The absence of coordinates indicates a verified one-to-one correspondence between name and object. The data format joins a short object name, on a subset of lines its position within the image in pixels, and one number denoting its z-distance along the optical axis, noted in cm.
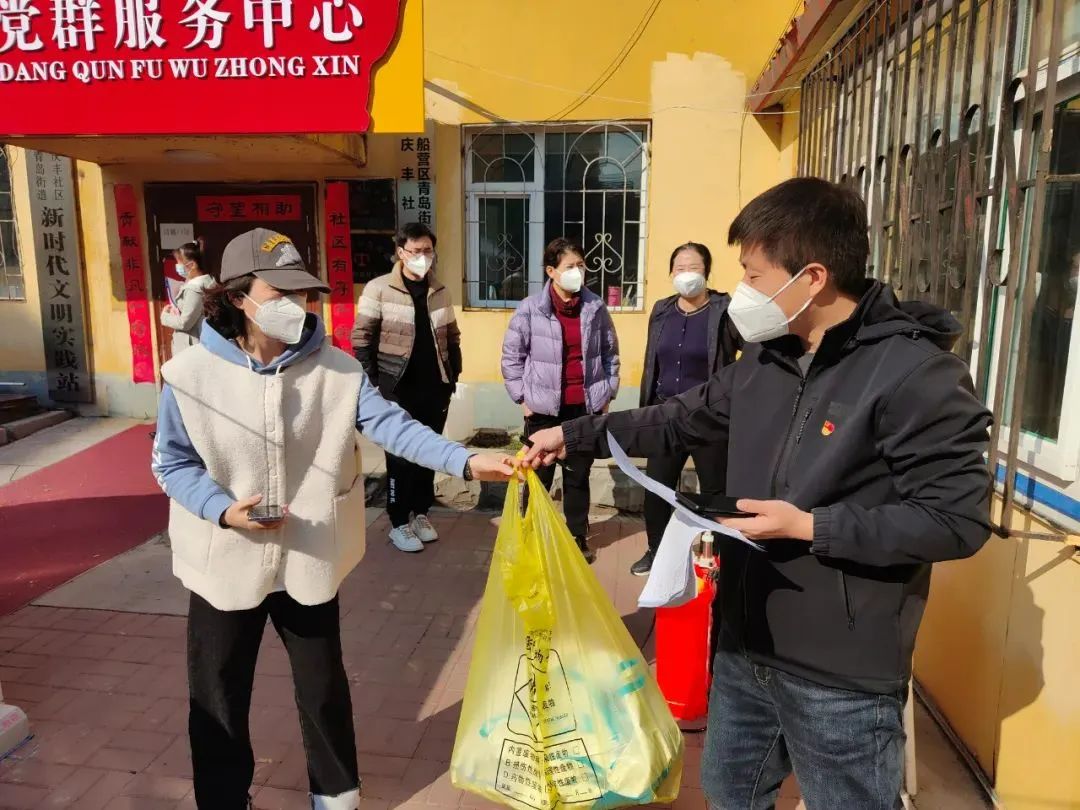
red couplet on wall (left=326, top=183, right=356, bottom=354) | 665
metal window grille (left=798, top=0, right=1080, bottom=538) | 217
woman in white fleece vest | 193
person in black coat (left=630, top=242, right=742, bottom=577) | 386
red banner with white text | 529
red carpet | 422
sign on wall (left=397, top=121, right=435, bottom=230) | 648
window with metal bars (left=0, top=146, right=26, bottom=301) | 719
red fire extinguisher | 267
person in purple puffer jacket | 414
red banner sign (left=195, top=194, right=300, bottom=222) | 680
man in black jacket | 133
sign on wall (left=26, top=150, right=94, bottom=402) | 702
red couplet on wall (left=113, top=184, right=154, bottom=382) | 696
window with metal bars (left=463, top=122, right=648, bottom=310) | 643
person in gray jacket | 554
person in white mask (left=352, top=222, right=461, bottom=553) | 426
